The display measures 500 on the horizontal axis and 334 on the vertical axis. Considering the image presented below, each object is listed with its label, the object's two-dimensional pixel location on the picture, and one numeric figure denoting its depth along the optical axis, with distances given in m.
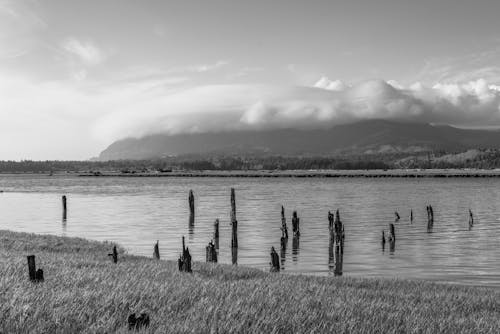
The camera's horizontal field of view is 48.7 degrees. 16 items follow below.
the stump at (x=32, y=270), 13.80
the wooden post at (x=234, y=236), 44.58
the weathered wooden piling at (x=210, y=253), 34.09
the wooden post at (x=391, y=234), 46.34
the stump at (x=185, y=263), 21.28
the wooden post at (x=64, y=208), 73.39
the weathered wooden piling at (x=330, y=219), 44.76
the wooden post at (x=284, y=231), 47.91
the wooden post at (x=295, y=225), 50.70
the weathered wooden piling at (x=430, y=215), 65.98
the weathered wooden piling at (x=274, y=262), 30.34
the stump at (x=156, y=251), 34.16
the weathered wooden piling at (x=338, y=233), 37.19
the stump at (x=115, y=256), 23.92
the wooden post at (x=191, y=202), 69.02
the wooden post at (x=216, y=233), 48.09
